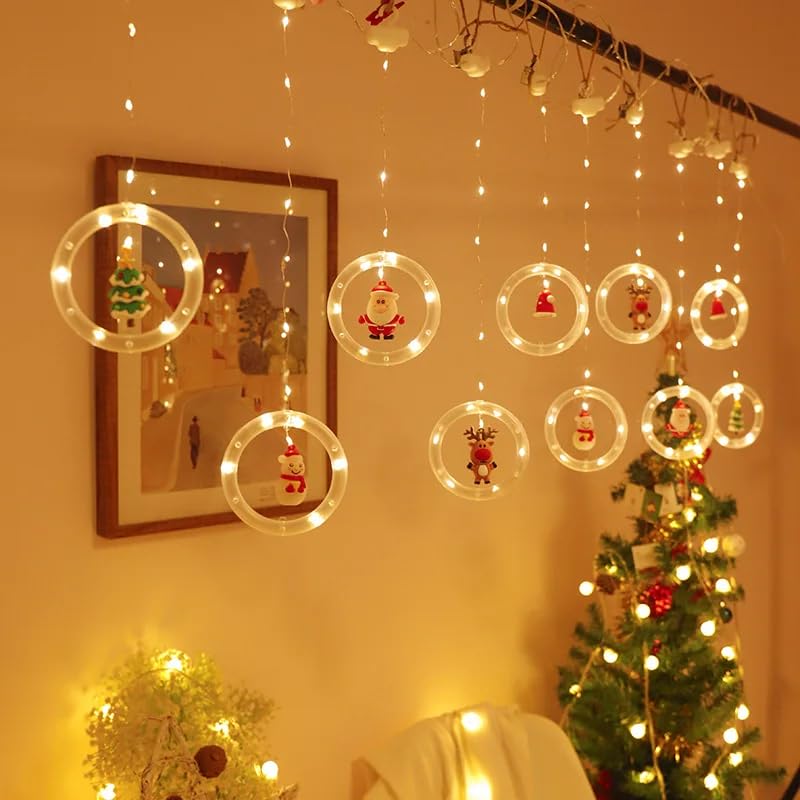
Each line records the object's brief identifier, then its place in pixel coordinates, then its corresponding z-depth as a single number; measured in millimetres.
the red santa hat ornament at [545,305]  2193
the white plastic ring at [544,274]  2078
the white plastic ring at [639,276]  2246
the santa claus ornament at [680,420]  2410
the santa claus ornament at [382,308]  1829
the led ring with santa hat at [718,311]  2443
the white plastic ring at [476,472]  1954
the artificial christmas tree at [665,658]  2857
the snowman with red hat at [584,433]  2242
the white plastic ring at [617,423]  2170
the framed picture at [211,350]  2240
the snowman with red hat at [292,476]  1721
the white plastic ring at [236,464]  1635
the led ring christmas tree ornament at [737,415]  2561
